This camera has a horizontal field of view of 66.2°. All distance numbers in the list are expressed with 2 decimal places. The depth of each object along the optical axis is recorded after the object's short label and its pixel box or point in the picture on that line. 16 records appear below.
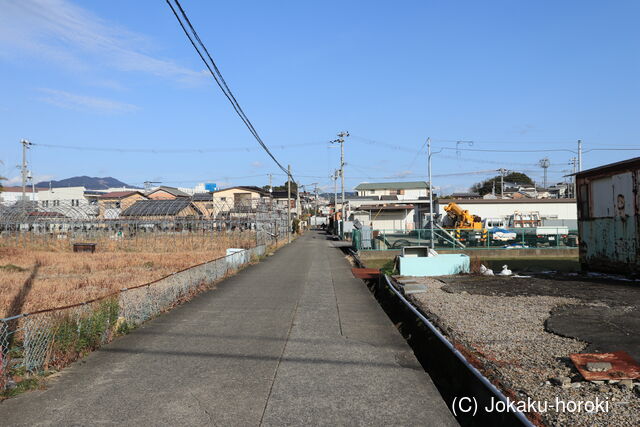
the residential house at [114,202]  46.06
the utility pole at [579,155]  39.07
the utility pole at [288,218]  50.95
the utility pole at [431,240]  27.98
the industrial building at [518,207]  45.56
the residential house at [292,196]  109.61
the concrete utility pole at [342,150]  56.62
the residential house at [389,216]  53.66
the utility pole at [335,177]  76.12
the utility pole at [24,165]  46.20
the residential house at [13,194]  84.62
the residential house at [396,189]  93.74
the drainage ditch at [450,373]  5.06
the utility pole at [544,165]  83.35
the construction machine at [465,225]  29.97
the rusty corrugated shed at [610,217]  15.02
